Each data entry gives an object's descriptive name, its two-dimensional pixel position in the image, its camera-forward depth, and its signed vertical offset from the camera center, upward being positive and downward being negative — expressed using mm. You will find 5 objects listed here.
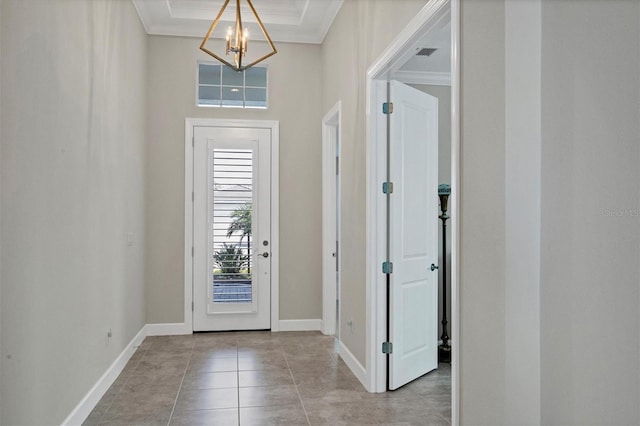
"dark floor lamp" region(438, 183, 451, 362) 4391 -610
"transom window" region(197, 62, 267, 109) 5500 +1445
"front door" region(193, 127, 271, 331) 5371 -185
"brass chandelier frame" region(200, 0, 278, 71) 3228 +1130
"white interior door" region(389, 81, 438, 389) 3559 -146
